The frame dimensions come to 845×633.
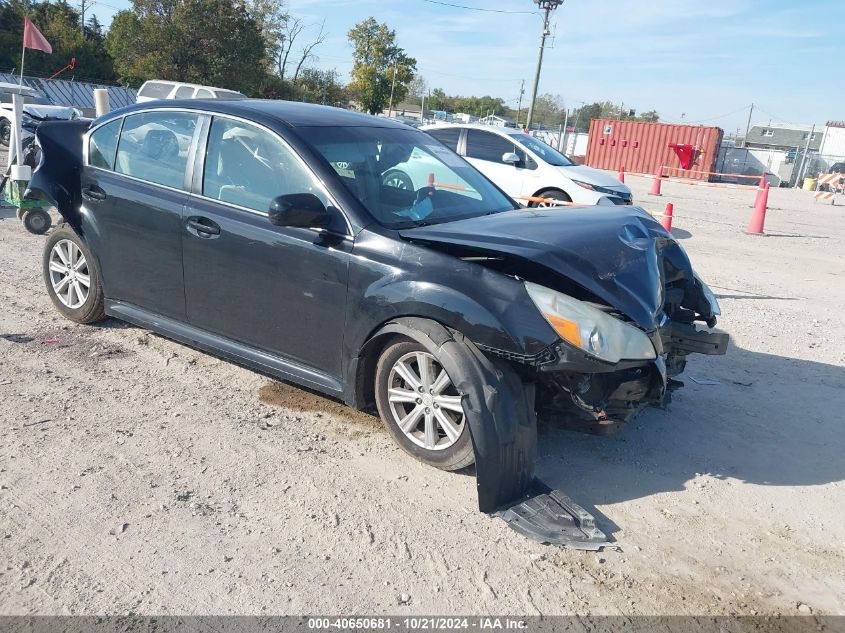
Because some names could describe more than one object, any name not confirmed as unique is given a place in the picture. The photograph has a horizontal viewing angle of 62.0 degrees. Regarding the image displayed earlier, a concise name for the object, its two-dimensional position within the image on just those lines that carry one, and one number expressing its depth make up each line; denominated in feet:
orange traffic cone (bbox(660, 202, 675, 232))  27.54
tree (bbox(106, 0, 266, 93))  124.57
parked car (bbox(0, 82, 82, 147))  66.49
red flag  34.65
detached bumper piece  10.11
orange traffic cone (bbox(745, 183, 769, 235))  45.94
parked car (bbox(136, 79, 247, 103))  69.31
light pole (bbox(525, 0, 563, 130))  110.01
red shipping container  116.06
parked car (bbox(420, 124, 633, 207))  37.19
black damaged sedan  10.75
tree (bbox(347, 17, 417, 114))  171.53
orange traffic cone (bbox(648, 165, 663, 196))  66.97
